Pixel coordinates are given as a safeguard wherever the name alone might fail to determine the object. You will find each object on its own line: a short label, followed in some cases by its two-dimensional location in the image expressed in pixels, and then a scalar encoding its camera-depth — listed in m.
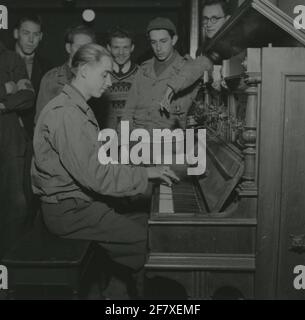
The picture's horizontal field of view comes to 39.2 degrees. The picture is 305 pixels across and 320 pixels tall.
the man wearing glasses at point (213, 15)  2.82
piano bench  1.68
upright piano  1.61
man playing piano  1.81
